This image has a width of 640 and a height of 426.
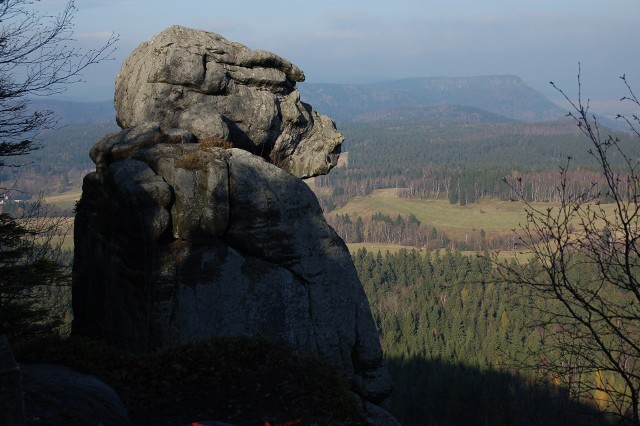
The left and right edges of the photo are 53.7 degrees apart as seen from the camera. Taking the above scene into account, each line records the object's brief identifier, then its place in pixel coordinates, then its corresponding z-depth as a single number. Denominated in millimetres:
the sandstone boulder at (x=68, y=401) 7887
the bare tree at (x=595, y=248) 7594
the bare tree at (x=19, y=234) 14047
